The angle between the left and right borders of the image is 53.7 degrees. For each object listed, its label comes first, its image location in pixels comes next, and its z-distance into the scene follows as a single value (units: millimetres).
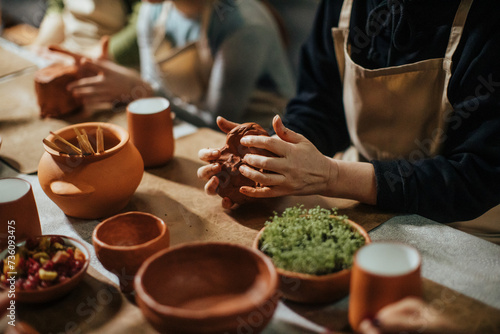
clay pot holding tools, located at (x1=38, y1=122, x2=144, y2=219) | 1197
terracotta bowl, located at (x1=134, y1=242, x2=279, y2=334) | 849
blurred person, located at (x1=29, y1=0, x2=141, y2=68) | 2752
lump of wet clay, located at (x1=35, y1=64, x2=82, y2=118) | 1809
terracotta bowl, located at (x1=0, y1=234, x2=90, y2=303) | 960
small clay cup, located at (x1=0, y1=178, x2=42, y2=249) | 1094
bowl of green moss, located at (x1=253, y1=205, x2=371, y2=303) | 942
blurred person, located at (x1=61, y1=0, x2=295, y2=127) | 2309
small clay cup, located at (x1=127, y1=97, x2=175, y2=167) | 1457
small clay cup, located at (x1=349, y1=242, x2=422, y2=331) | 813
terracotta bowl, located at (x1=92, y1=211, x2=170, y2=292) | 990
